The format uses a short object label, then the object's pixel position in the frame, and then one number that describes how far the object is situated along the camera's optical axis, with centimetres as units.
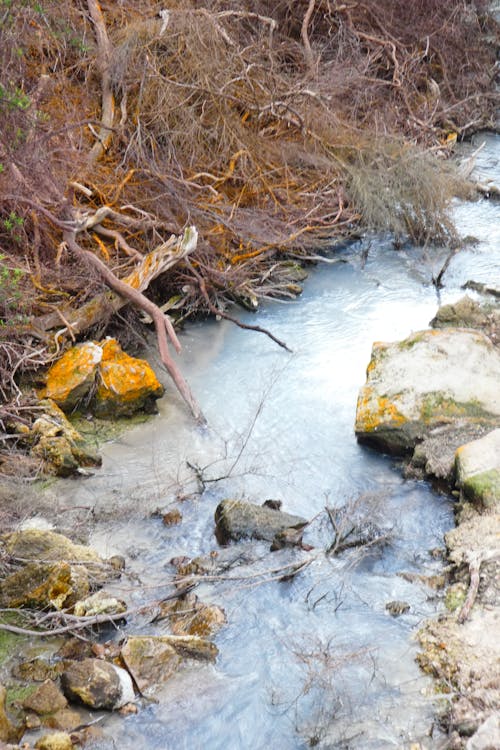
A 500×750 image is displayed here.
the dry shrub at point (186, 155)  783
